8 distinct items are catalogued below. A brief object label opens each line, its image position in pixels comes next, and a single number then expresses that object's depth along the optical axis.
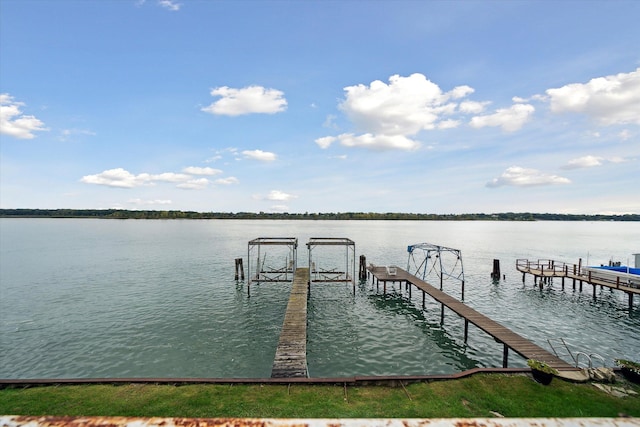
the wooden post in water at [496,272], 38.00
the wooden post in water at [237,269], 35.84
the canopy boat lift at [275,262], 37.62
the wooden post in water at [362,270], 38.34
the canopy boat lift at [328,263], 36.68
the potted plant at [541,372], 9.95
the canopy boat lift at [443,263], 35.12
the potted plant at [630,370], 10.00
